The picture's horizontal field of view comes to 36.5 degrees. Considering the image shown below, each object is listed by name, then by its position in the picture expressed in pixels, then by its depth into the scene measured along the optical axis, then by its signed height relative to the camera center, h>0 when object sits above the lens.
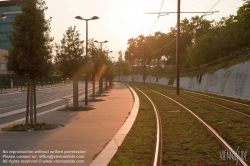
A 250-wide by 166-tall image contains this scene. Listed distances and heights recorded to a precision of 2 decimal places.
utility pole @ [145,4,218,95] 38.19 +5.45
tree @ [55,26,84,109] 21.83 +1.03
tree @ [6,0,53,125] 13.66 +1.09
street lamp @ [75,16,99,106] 26.91 -0.20
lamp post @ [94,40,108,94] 45.05 -1.36
